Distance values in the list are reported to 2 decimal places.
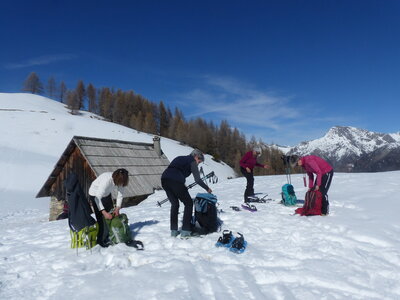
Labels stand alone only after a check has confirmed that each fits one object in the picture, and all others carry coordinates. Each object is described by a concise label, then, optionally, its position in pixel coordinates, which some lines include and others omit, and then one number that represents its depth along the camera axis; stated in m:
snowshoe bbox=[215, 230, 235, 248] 5.74
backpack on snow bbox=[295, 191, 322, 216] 7.86
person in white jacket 5.95
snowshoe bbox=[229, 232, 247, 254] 5.52
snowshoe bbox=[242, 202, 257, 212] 8.90
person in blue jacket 6.34
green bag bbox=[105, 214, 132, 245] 5.93
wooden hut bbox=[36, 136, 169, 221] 16.23
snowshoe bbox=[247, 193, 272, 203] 10.46
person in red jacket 10.12
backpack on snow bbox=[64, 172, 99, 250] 5.62
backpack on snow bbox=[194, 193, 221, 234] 6.80
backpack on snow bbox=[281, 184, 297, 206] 9.44
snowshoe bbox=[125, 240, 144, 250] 5.77
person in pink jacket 7.95
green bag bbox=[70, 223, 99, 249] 5.69
